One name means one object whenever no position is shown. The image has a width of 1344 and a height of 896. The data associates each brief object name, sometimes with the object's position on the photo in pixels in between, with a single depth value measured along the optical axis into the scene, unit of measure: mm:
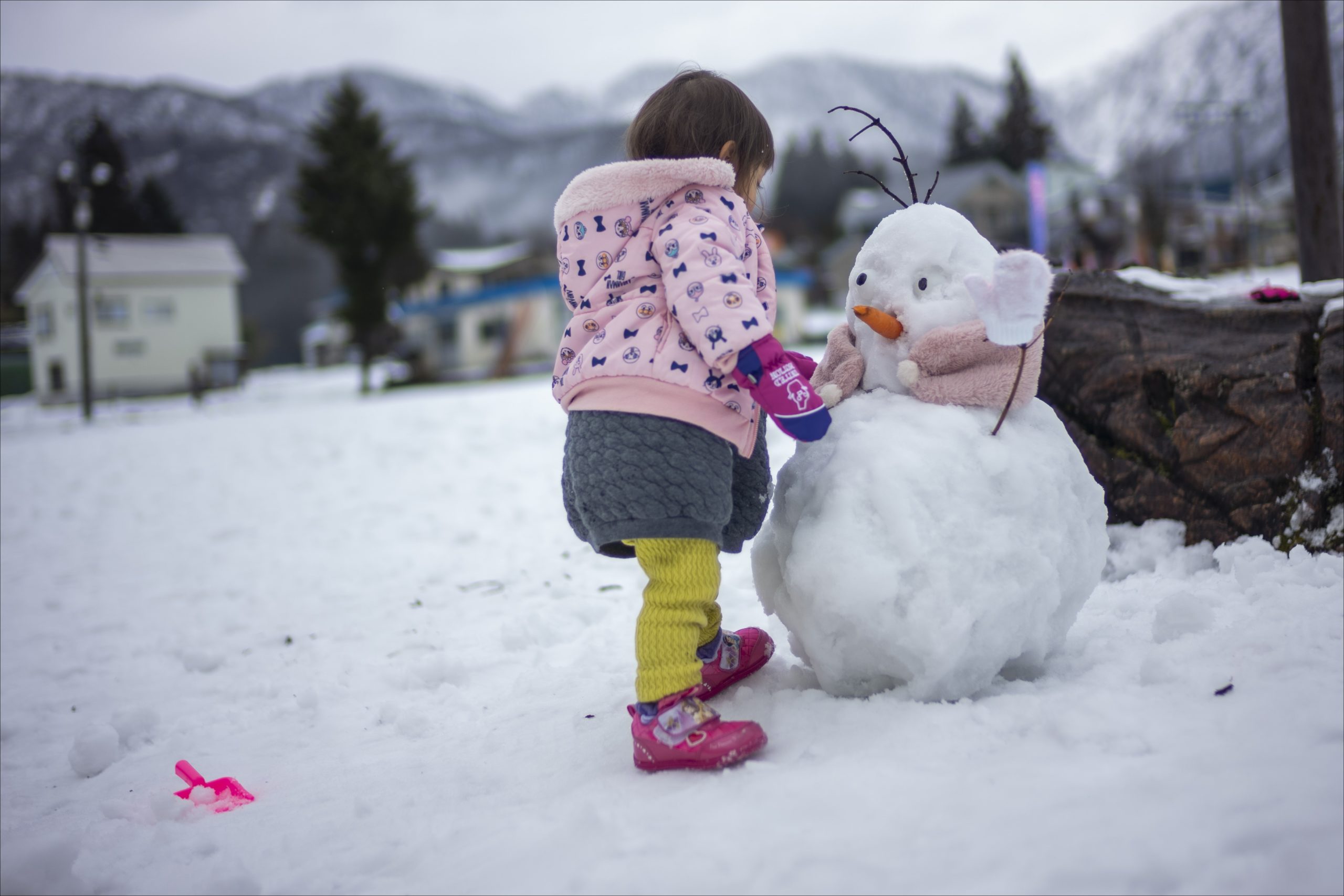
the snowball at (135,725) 2672
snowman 1761
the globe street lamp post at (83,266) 16078
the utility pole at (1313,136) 3436
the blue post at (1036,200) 17250
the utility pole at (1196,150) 15258
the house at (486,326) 25266
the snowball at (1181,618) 1949
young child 1760
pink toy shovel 2070
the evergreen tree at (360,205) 20766
